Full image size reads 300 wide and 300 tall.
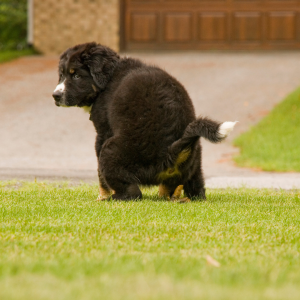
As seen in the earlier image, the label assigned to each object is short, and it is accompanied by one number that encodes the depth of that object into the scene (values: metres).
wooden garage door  37.84
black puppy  10.98
